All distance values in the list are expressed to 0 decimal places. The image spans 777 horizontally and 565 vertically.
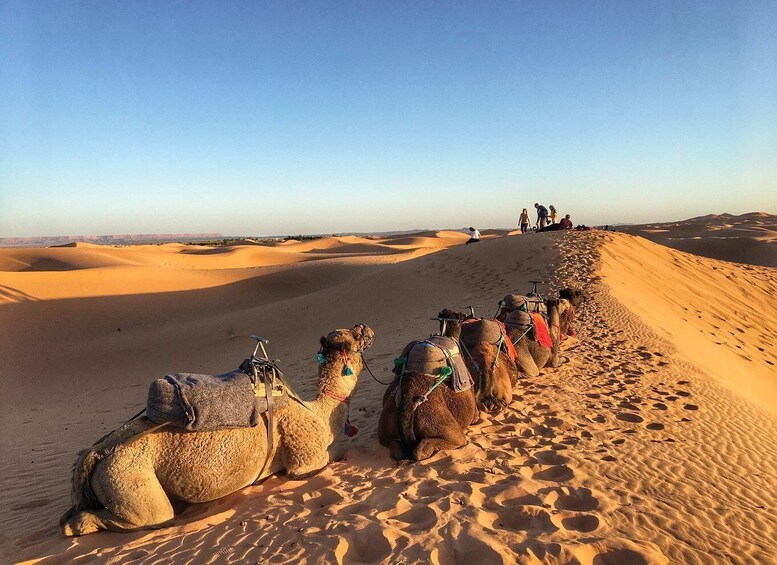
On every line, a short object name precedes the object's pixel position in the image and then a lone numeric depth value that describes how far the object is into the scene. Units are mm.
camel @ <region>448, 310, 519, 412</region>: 5555
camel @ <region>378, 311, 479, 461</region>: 4539
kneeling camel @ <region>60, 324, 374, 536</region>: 3297
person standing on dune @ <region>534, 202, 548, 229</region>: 22412
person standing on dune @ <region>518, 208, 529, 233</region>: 23728
